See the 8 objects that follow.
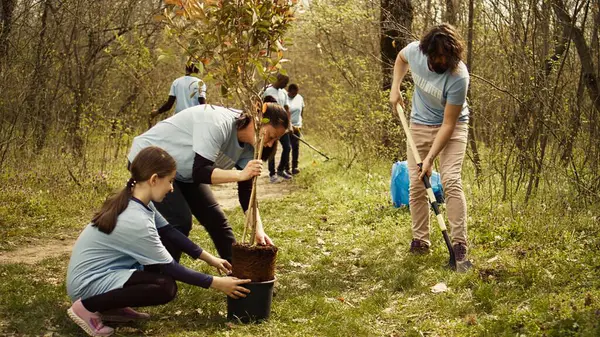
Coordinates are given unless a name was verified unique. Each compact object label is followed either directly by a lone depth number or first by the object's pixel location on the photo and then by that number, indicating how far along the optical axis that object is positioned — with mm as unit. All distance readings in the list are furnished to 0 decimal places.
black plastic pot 4406
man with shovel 5371
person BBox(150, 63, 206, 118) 9562
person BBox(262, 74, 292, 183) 12281
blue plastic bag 8008
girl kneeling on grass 4094
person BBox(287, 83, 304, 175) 13050
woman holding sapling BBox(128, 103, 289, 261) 4594
